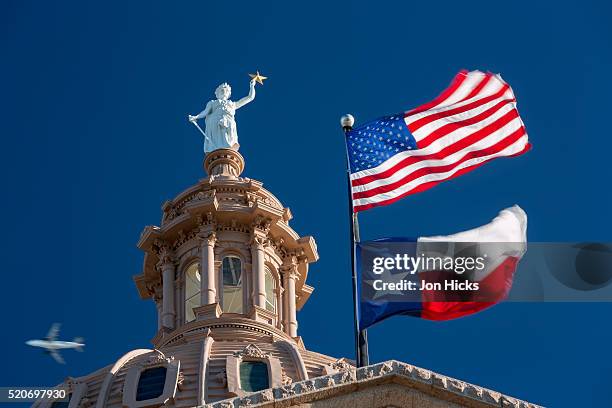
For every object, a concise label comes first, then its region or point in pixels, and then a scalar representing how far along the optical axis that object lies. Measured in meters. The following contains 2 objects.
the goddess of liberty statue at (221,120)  88.75
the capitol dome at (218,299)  71.94
